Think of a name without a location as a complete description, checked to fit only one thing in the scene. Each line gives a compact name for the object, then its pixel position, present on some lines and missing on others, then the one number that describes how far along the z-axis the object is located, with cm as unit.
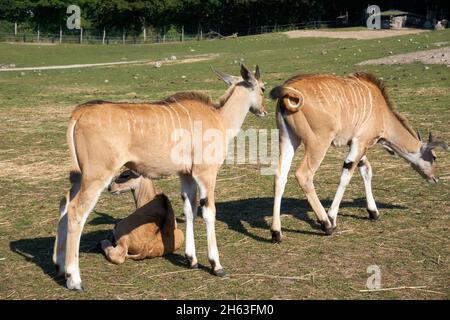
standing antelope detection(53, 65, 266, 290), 545
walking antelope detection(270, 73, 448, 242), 694
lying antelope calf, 618
